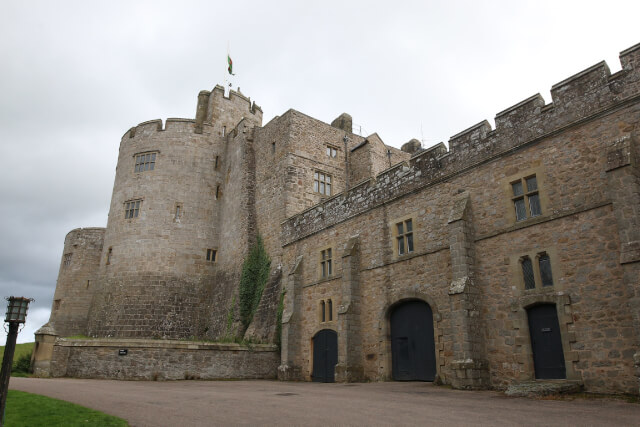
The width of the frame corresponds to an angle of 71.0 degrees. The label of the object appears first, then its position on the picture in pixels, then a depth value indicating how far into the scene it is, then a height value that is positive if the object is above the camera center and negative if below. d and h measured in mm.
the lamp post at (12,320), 8266 +672
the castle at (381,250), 11711 +3979
